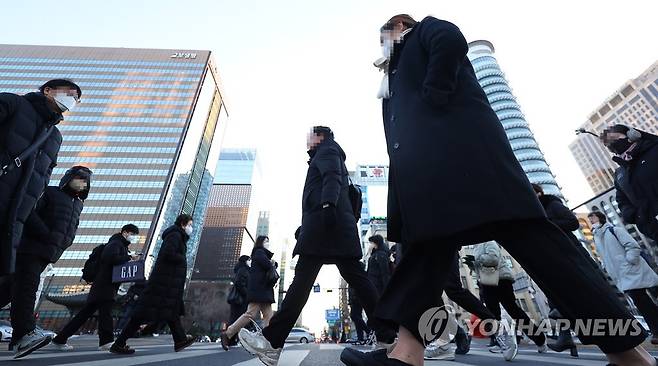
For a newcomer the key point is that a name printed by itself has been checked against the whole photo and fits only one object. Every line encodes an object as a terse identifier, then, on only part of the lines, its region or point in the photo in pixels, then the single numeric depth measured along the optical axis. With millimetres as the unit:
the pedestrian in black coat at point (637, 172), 3441
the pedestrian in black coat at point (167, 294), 4109
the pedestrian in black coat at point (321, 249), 2570
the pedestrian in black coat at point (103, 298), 4301
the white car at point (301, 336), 26805
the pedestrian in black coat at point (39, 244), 2939
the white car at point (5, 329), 18309
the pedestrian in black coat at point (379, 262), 6449
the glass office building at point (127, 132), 69312
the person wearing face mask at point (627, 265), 3990
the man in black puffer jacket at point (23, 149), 2512
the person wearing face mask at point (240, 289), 7148
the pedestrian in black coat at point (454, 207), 1160
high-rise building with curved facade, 73506
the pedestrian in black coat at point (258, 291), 4613
